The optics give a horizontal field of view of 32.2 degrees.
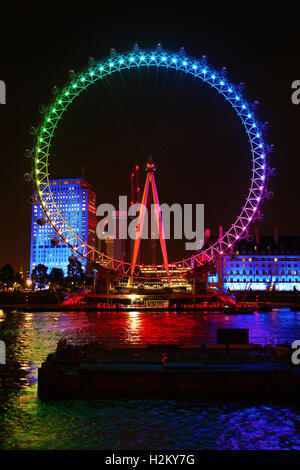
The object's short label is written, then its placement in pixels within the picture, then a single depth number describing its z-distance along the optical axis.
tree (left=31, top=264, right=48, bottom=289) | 158.77
